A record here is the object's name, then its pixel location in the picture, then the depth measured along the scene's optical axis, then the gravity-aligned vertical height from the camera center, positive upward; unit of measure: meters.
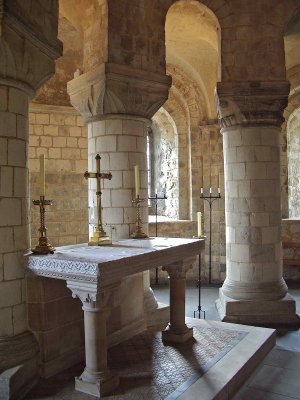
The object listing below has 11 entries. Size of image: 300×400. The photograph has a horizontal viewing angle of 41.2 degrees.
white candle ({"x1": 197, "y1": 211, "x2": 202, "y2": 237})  5.18 -0.31
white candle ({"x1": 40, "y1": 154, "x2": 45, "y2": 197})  3.87 +0.29
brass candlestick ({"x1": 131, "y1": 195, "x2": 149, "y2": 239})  5.23 -0.29
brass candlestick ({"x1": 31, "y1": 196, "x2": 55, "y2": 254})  3.90 -0.34
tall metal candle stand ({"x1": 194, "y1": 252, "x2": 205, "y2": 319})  6.77 -1.96
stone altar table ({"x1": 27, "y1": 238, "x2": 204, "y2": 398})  3.37 -0.62
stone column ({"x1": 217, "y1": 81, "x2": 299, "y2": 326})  6.70 -0.02
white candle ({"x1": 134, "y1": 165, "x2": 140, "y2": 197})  5.09 +0.30
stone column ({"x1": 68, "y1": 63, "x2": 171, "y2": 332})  5.49 +1.06
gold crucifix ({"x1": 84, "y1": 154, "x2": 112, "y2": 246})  4.49 -0.29
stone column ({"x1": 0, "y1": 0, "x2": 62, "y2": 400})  3.56 +0.14
